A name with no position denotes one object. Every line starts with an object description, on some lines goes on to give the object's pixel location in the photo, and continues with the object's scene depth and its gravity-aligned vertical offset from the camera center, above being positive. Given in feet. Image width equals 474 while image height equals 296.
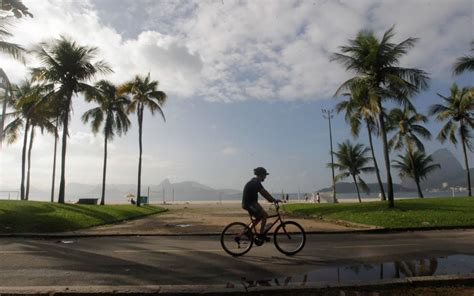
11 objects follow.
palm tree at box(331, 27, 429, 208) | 62.85 +21.98
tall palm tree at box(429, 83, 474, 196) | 111.86 +24.91
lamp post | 132.34 +6.51
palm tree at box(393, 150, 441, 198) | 147.23 +11.17
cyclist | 26.48 -0.48
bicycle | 26.45 -3.22
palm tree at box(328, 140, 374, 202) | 146.72 +12.57
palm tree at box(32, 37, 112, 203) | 78.02 +27.84
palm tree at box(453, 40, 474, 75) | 77.51 +27.90
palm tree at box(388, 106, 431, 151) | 121.90 +23.14
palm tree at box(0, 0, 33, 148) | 61.58 +25.13
